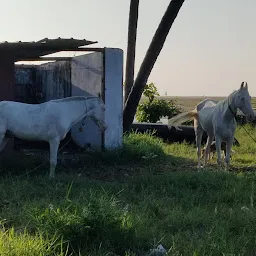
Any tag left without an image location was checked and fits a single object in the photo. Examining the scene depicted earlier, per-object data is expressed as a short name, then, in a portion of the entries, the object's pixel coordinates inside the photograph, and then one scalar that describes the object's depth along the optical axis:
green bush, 19.36
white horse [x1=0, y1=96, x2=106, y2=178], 8.77
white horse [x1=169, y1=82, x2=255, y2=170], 9.37
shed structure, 10.65
